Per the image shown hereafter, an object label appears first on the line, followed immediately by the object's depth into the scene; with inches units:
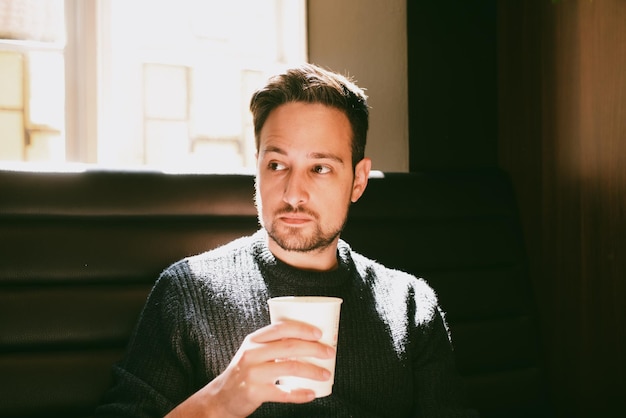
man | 46.4
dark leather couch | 53.7
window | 86.4
